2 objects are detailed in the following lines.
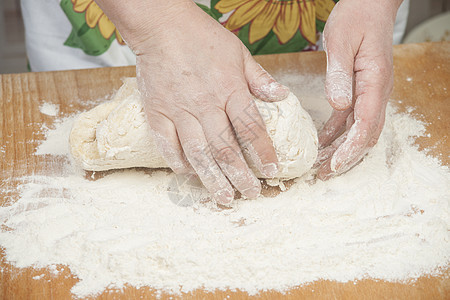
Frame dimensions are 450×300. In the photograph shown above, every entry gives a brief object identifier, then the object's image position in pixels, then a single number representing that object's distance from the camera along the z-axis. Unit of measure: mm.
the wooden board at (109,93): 608
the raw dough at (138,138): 664
